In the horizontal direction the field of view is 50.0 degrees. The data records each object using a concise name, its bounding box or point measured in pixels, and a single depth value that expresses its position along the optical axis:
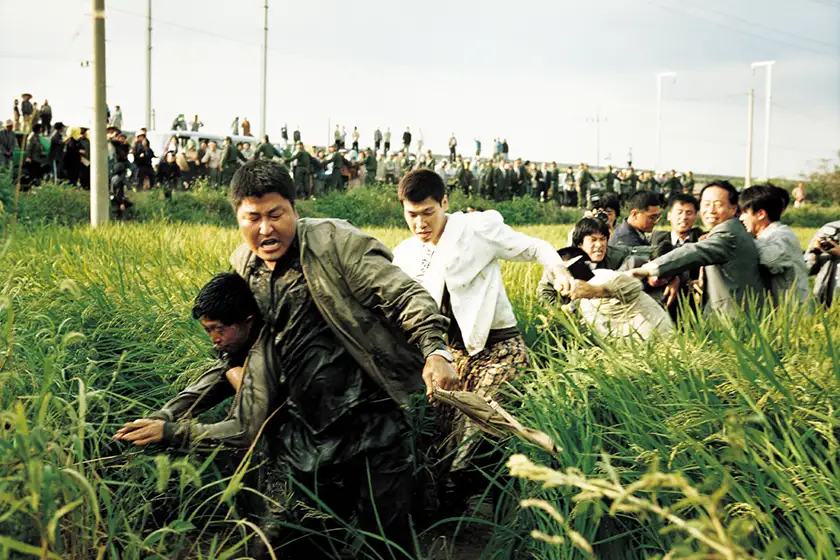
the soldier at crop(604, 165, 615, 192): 31.83
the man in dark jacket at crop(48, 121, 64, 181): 17.26
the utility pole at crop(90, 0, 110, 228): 11.95
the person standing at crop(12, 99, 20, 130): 18.19
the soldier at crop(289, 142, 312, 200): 23.05
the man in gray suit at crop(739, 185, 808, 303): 5.42
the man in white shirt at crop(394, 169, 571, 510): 4.47
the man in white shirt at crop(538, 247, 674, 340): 4.54
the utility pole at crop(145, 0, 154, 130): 31.12
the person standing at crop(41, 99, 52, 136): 18.52
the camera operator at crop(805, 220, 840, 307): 7.09
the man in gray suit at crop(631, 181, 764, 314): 5.04
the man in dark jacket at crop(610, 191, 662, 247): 6.63
